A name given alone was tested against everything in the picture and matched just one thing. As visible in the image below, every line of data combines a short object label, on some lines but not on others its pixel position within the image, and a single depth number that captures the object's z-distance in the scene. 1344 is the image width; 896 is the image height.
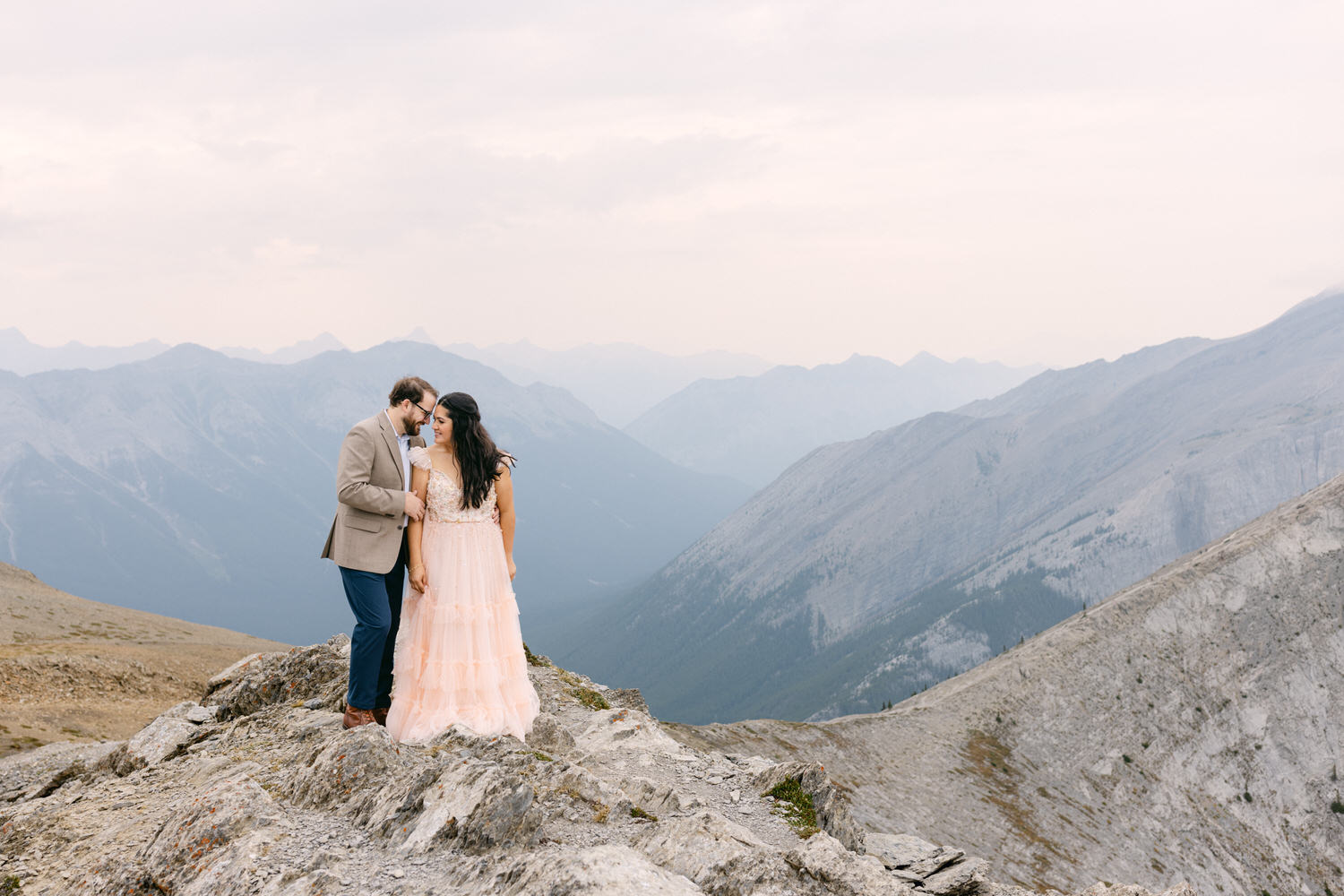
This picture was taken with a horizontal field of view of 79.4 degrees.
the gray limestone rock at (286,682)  18.69
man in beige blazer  13.33
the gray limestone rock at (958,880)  14.40
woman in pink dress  14.19
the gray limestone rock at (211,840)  9.84
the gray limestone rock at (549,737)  15.98
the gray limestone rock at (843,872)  11.33
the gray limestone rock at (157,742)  15.99
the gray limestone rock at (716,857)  10.50
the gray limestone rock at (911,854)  16.02
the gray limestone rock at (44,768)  16.81
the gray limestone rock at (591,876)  9.02
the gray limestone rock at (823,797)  16.17
